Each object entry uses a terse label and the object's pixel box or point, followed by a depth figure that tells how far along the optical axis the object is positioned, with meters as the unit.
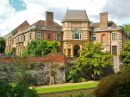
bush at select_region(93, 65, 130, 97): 10.44
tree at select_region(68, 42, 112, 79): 27.09
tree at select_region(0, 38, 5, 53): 58.67
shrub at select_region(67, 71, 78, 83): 27.03
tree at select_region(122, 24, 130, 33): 57.92
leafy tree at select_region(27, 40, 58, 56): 30.52
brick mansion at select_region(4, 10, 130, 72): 34.88
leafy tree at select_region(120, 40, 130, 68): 31.27
